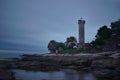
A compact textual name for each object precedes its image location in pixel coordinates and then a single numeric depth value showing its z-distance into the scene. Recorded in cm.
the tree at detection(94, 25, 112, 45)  6398
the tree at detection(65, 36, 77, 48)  9944
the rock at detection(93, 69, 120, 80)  2141
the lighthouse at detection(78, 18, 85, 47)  8519
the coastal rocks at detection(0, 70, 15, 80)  1659
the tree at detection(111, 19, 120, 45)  5806
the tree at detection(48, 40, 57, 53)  10950
